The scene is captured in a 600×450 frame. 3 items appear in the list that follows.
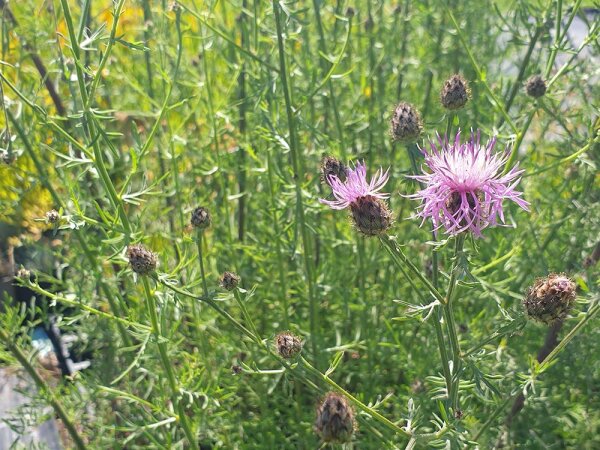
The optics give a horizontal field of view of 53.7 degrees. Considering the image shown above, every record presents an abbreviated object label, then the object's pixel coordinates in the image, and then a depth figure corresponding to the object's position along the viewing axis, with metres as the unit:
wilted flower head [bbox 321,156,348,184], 0.22
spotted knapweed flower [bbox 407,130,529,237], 0.18
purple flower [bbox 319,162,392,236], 0.19
